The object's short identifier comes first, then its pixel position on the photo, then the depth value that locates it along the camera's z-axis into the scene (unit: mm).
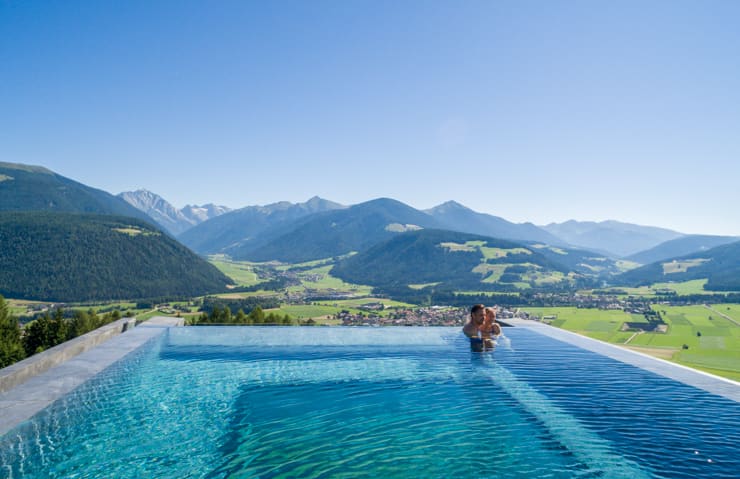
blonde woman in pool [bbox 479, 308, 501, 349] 13555
